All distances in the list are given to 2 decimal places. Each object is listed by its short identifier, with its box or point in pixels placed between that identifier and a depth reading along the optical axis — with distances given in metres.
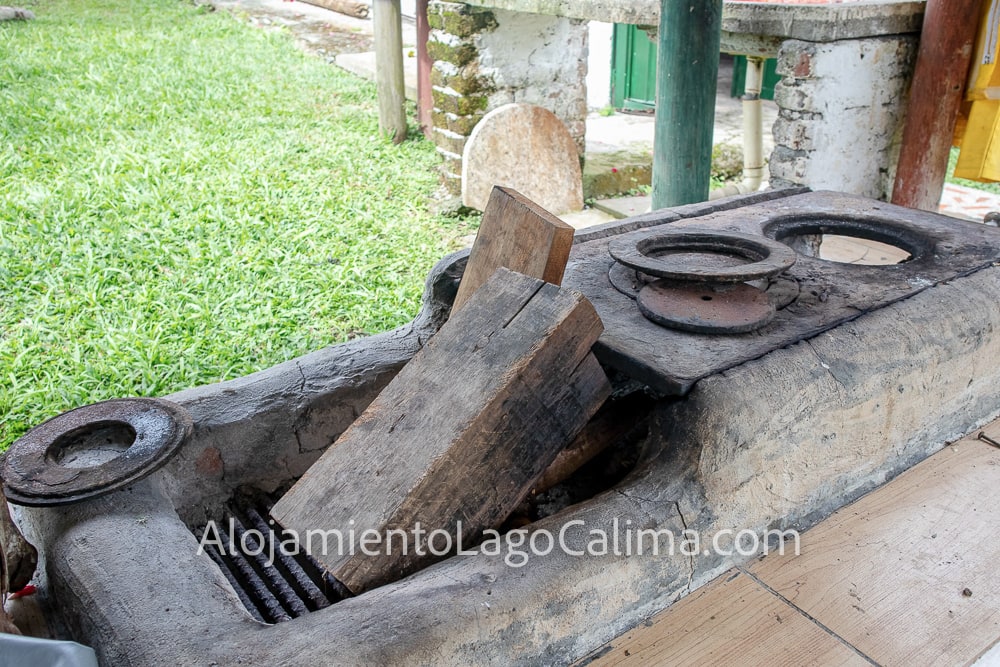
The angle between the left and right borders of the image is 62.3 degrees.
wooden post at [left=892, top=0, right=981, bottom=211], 4.47
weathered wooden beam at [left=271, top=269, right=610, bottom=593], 1.84
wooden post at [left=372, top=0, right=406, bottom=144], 7.30
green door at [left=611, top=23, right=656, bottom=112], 9.50
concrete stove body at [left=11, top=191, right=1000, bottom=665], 1.68
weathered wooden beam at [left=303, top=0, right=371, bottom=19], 13.04
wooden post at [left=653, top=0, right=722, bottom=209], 3.96
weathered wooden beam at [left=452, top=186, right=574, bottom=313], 2.26
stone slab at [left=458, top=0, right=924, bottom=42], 4.48
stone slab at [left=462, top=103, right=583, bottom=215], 6.21
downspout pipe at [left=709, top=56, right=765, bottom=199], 5.55
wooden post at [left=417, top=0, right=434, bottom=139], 7.32
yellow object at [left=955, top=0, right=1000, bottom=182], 4.40
